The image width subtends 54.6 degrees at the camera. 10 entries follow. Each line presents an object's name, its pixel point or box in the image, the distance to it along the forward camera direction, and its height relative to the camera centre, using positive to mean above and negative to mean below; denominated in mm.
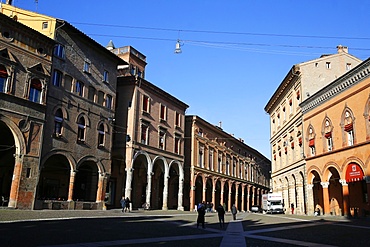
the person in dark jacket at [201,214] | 19328 -596
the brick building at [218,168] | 48500 +5649
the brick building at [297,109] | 37219 +10948
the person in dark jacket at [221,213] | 21123 -555
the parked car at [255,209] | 59350 -772
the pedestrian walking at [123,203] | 30375 -176
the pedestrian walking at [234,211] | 28756 -577
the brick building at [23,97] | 23859 +6876
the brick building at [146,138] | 36344 +6811
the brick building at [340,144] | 26703 +5142
